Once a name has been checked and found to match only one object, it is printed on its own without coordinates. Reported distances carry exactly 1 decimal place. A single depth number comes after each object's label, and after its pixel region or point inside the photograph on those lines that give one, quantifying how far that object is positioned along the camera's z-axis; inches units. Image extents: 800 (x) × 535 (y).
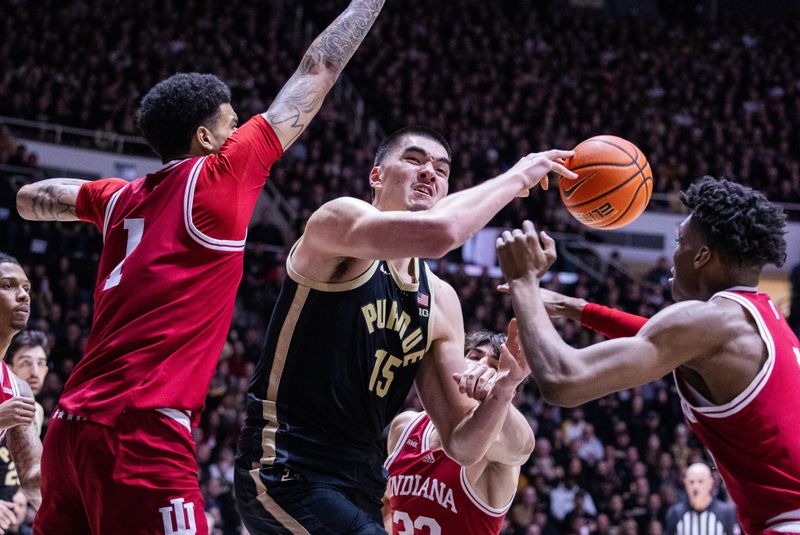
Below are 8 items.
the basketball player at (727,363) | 120.1
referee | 390.3
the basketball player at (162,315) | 122.5
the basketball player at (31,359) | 266.8
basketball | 155.6
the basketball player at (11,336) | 194.5
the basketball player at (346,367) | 131.9
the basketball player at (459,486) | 176.7
